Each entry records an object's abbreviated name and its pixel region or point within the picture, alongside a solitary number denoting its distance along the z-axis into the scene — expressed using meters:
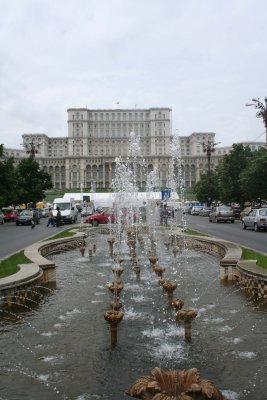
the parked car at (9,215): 51.47
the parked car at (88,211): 49.69
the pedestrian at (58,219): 35.59
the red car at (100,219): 36.11
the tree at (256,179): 37.50
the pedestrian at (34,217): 35.04
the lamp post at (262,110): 28.02
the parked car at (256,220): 28.47
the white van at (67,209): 41.34
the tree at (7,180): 39.78
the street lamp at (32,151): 51.76
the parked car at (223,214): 40.13
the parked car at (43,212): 62.00
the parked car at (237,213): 50.25
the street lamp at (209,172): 52.69
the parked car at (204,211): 60.60
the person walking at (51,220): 36.31
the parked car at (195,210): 64.91
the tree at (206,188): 64.69
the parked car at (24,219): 41.53
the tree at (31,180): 56.72
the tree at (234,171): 47.34
